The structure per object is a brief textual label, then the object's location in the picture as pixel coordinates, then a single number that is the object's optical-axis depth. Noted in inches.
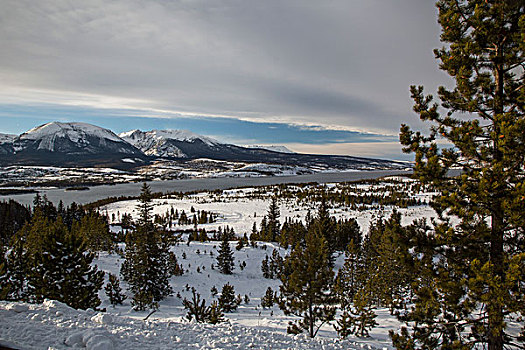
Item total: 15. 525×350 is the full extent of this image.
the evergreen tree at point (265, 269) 1210.6
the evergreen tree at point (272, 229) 1874.8
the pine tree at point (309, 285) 434.0
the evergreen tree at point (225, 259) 1172.5
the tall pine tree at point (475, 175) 191.3
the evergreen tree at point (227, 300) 664.7
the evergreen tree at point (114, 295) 710.0
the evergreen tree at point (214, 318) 404.8
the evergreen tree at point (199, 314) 428.2
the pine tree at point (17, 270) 576.1
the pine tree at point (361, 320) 399.2
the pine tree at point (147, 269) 790.5
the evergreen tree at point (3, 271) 398.0
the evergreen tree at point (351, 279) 877.2
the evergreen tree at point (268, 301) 757.1
